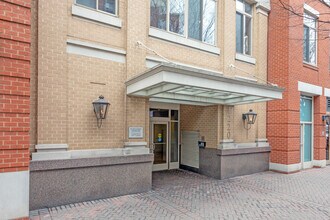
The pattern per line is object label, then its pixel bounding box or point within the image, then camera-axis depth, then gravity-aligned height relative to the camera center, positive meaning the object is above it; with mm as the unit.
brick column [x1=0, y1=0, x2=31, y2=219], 4547 +129
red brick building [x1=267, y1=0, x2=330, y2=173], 10070 +1256
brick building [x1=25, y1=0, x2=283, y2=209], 5777 +658
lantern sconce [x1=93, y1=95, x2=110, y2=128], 6202 +182
